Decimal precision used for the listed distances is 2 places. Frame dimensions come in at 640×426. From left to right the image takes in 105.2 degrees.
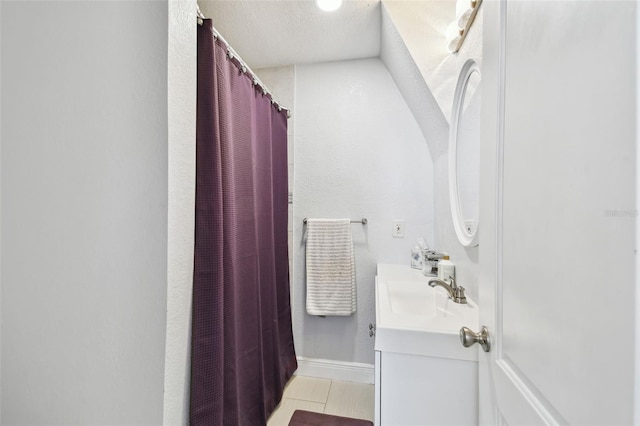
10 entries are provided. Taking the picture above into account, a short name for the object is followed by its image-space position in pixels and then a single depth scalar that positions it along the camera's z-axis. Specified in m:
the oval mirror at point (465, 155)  1.01
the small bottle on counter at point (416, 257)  1.56
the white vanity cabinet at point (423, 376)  0.71
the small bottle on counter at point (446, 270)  1.22
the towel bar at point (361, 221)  1.73
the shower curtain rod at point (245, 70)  0.87
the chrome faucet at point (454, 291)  1.02
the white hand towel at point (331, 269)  1.69
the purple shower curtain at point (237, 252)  0.83
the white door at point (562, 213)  0.30
